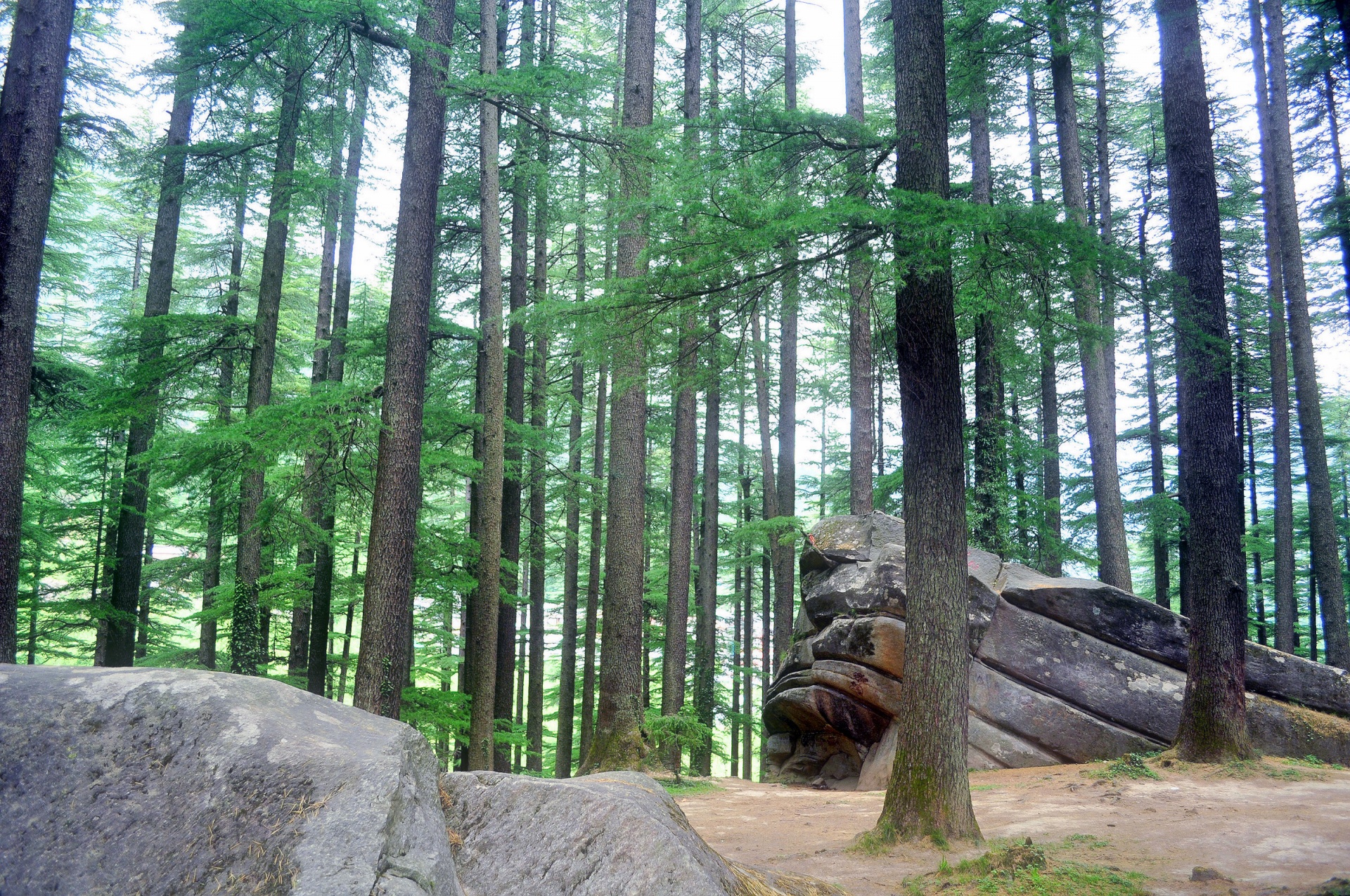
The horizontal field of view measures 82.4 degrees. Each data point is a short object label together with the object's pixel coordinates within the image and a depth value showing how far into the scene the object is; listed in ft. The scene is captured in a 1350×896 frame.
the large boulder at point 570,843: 11.16
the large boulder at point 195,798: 9.09
